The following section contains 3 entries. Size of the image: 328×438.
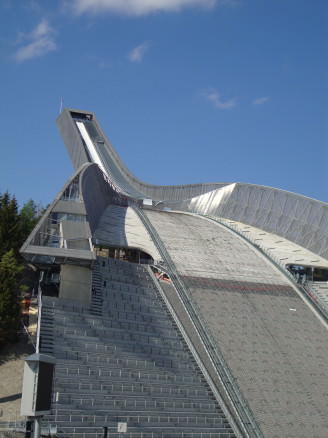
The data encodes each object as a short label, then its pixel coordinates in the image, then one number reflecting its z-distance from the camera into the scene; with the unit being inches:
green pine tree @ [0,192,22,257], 946.7
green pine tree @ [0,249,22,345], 768.3
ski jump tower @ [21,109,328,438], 719.1
